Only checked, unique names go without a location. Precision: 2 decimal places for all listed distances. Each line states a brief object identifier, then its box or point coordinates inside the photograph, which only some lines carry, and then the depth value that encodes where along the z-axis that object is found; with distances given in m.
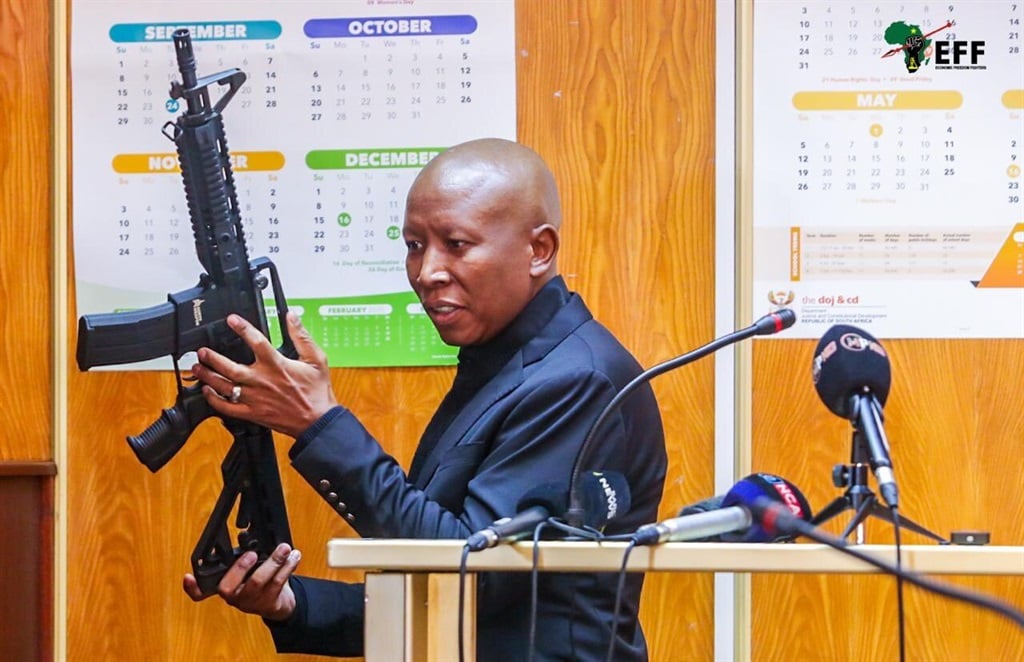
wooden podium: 3.46
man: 3.79
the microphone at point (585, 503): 3.50
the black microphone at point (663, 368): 3.52
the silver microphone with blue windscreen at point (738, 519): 3.48
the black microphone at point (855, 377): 3.47
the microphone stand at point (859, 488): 3.47
